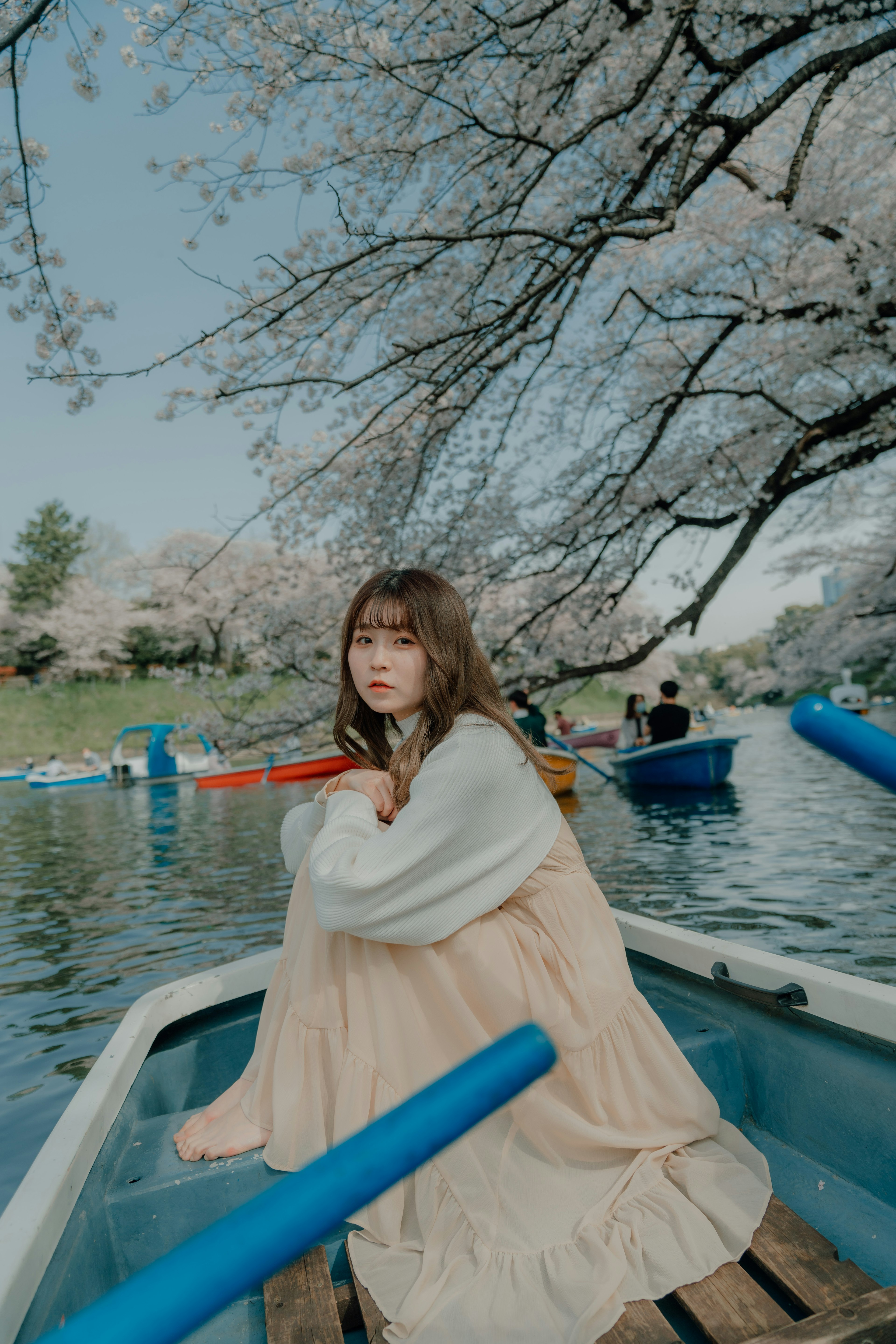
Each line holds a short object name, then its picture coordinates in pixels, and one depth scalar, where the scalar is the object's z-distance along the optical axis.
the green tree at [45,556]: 29.47
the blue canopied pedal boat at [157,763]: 20.44
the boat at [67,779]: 20.25
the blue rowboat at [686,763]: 10.30
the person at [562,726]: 21.30
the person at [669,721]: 10.86
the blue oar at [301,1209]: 0.32
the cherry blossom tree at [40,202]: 3.02
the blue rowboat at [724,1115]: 1.19
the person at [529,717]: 9.60
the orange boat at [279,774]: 17.36
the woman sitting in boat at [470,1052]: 1.30
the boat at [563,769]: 10.68
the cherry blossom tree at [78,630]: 28.53
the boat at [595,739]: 22.48
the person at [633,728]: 12.12
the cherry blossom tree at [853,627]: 17.73
